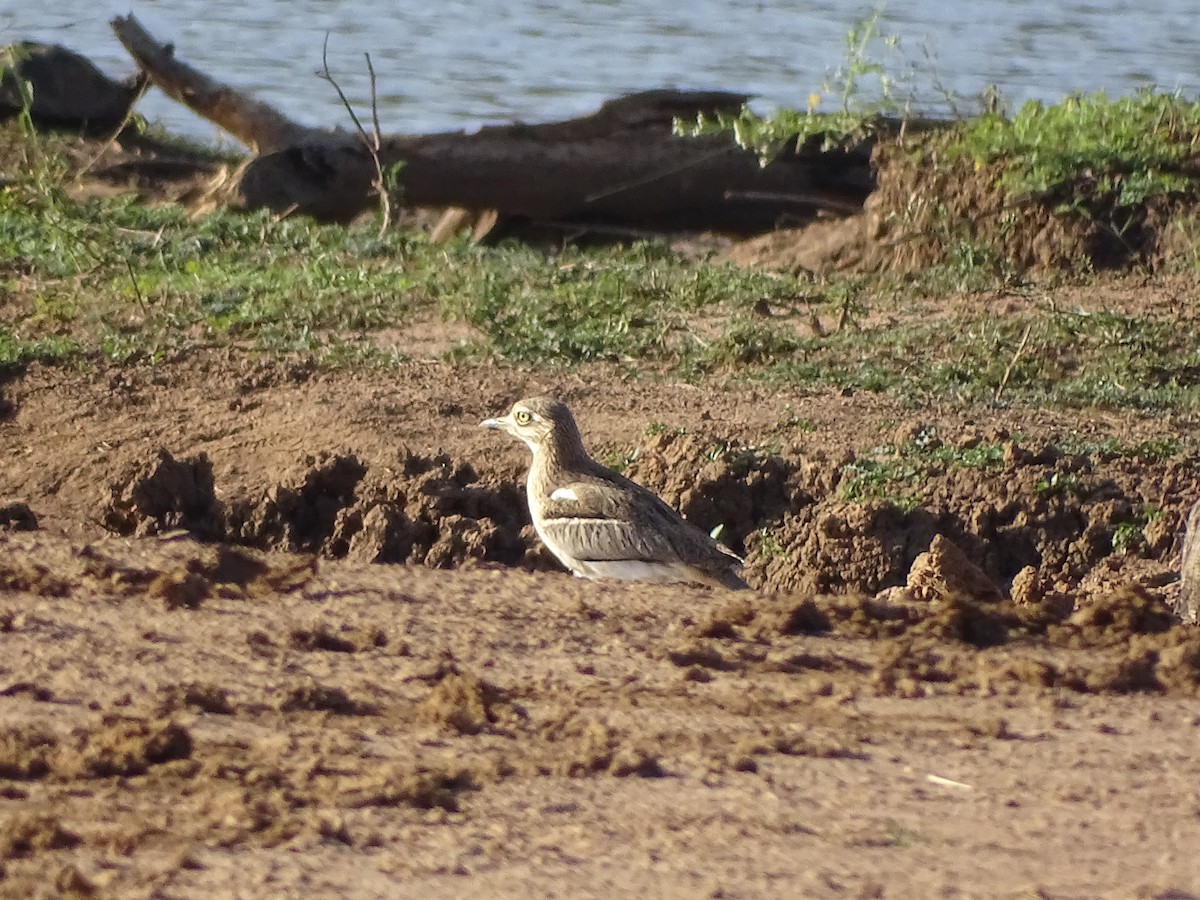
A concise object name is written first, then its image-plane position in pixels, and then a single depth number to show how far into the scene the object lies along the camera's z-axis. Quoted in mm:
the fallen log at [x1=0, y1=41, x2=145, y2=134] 29750
